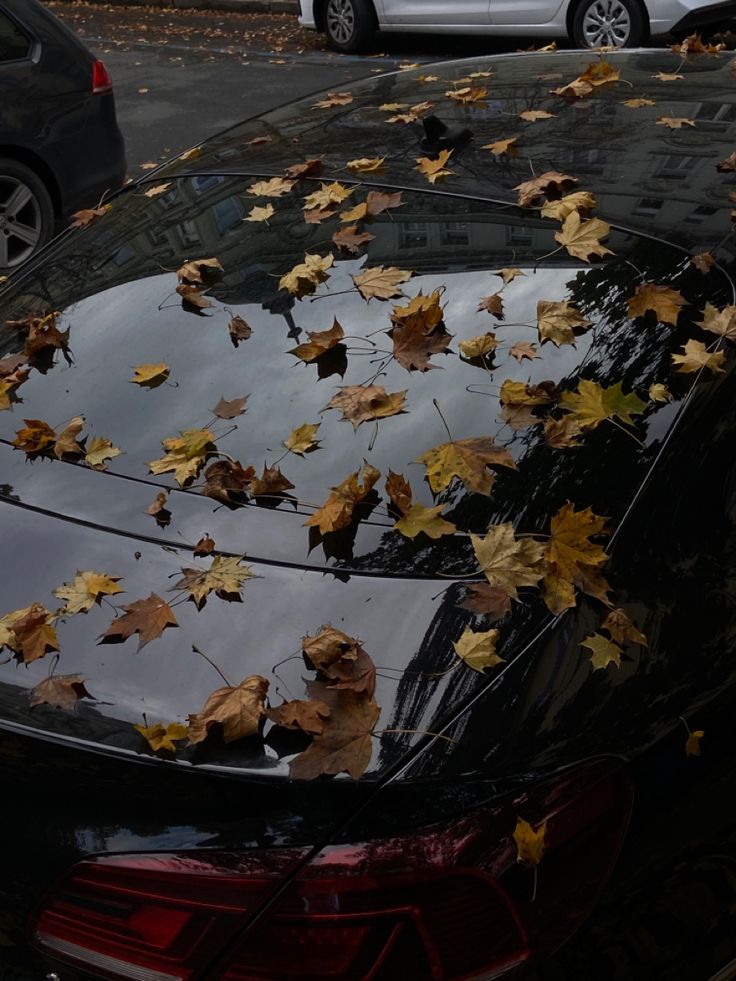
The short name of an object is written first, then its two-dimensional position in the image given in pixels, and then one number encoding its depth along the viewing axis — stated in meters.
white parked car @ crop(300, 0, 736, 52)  9.94
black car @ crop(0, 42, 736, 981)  1.45
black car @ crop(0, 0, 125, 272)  6.39
